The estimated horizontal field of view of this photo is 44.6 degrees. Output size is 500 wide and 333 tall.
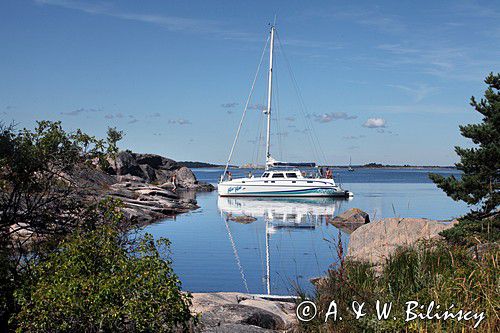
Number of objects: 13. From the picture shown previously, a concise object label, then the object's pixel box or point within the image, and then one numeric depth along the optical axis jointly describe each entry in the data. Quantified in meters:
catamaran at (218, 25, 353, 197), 59.06
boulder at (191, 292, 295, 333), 9.34
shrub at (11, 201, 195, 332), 7.30
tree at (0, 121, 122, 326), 9.85
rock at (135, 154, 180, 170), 89.81
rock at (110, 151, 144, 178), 64.00
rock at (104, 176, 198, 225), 36.41
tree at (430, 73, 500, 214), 14.86
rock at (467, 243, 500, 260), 8.90
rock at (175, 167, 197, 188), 78.45
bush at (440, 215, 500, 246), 13.71
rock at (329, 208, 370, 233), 36.24
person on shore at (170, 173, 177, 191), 65.91
